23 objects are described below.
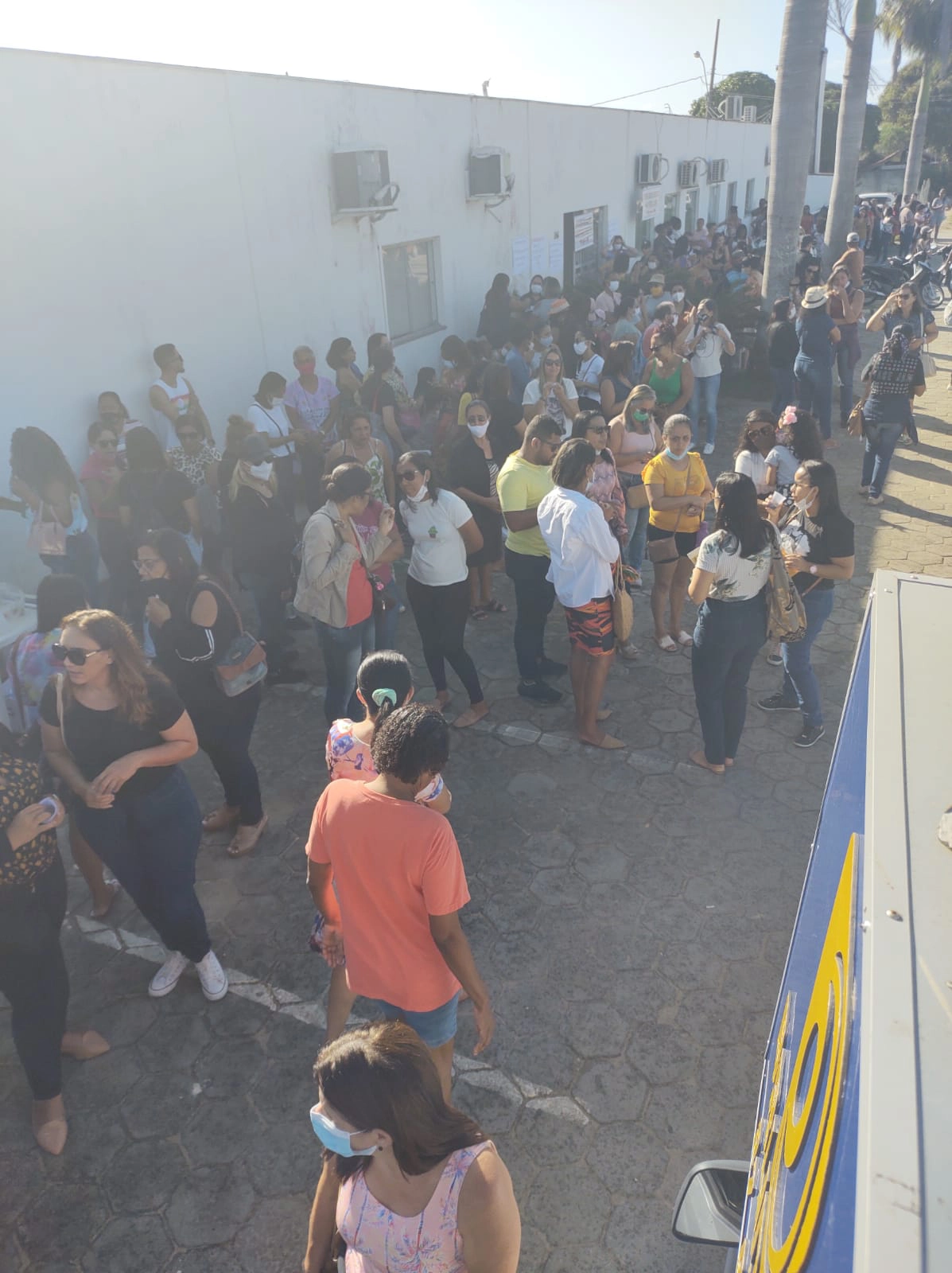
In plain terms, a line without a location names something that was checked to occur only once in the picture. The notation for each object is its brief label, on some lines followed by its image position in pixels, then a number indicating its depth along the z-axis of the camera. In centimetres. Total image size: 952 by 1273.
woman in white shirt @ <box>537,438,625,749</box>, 431
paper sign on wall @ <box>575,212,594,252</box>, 1627
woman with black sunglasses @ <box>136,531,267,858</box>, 371
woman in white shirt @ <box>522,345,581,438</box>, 714
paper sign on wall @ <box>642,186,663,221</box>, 1970
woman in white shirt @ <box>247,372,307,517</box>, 705
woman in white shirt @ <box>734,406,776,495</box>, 552
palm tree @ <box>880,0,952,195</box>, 3400
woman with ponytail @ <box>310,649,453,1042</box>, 272
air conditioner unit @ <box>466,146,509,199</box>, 1173
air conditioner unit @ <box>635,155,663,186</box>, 1900
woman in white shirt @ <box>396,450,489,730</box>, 453
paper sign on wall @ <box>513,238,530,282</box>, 1355
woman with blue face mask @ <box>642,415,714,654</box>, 529
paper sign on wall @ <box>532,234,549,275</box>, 1425
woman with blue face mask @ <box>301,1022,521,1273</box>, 158
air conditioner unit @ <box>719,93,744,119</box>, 3238
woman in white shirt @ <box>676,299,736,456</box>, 905
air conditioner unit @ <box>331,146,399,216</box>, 890
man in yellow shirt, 483
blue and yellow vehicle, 92
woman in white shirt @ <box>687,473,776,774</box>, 400
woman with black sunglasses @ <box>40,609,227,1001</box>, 297
